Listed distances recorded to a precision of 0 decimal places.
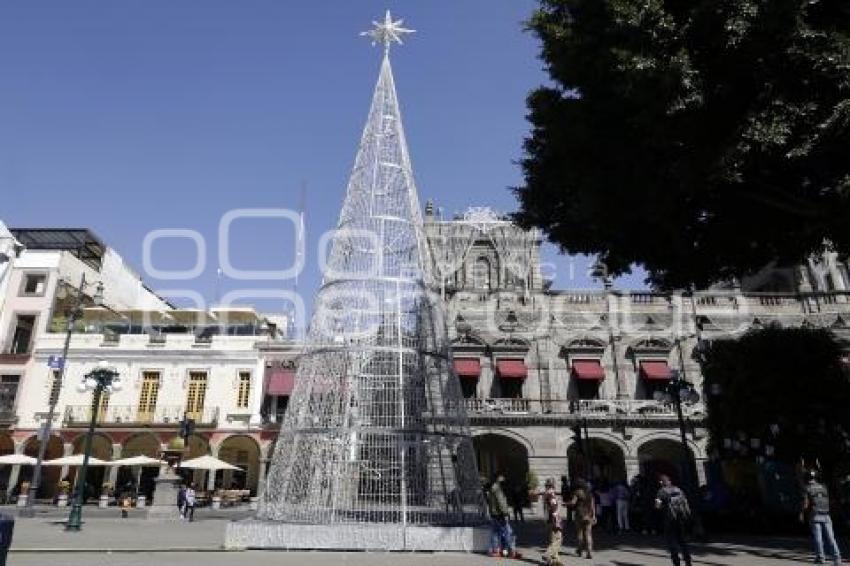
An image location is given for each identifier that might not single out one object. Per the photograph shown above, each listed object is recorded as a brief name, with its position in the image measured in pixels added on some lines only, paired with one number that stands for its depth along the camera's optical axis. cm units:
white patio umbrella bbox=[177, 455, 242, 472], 2484
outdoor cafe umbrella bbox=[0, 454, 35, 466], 2606
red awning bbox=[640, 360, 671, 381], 2780
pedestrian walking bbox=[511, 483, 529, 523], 1750
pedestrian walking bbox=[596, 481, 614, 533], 1630
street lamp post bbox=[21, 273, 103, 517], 2158
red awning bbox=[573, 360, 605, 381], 2780
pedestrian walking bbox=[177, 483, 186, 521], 2028
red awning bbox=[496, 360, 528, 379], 2777
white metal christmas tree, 1090
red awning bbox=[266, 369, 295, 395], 3017
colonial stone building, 2702
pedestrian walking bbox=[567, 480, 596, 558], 1105
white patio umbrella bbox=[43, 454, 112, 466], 2538
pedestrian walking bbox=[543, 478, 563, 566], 988
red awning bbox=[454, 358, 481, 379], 2778
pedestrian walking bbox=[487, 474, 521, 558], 1098
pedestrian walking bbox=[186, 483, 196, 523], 1933
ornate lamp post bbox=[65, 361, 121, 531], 1521
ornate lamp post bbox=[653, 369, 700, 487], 1503
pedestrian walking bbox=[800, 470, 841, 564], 984
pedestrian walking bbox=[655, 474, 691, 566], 945
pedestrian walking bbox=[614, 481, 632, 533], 1605
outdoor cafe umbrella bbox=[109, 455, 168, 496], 2583
